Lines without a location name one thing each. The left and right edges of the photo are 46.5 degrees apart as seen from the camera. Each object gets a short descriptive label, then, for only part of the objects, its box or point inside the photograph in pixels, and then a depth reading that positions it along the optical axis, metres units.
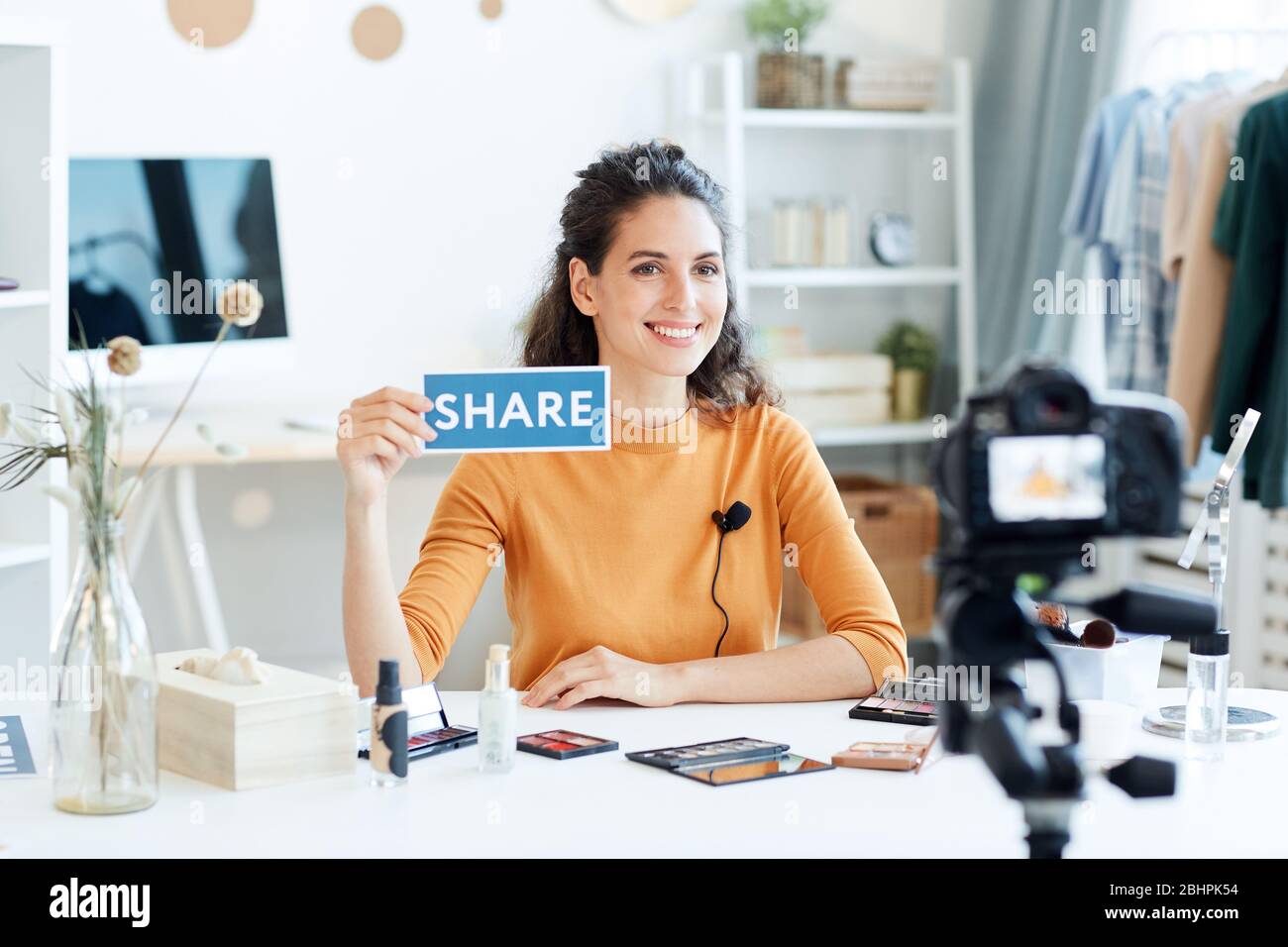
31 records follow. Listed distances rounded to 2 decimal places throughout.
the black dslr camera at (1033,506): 1.00
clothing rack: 3.64
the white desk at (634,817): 1.33
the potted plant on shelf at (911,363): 4.32
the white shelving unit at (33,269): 2.57
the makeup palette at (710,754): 1.56
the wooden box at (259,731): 1.47
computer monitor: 3.36
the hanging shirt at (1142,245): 3.50
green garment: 3.02
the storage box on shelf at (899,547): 4.13
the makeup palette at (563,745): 1.59
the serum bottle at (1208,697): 1.64
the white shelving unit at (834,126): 4.09
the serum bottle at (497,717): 1.52
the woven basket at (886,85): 4.20
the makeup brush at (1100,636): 1.81
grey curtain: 4.18
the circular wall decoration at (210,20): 3.86
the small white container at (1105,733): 1.61
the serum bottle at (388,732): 1.48
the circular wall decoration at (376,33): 4.03
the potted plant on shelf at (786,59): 4.18
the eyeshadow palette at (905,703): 1.78
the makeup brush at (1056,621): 1.84
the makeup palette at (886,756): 1.54
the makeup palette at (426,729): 1.61
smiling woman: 2.07
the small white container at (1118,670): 1.79
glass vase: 1.40
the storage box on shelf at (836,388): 4.12
